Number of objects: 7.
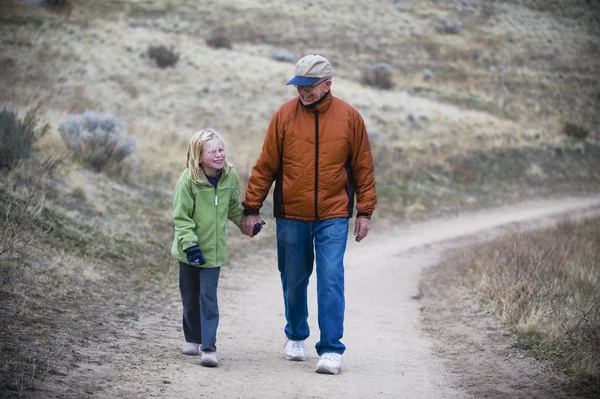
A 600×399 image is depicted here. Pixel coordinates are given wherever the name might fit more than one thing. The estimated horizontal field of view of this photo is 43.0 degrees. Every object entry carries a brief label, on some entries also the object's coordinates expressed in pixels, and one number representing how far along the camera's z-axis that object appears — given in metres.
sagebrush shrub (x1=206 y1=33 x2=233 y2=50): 39.44
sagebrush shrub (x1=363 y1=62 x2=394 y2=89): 37.03
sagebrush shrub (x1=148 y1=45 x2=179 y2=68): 31.64
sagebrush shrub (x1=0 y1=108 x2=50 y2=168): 10.36
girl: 5.33
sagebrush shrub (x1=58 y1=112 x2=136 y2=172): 13.41
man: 5.42
